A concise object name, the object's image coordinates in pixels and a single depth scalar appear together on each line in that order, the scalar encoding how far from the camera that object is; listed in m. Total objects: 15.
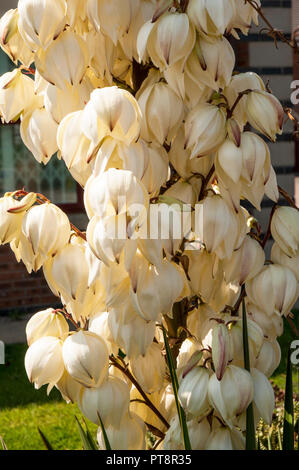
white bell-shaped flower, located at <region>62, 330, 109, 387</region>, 1.34
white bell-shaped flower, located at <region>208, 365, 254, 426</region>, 1.31
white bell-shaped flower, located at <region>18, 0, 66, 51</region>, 1.33
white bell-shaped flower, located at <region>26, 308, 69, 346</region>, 1.41
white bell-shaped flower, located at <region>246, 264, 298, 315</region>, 1.38
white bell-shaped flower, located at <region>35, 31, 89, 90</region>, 1.35
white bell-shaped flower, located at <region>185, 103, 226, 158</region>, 1.32
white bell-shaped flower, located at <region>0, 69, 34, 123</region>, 1.40
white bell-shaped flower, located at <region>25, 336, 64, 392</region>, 1.36
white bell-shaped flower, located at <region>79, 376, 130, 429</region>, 1.36
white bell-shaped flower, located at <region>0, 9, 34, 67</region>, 1.38
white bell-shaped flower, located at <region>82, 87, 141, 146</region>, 1.30
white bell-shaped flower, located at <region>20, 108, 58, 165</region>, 1.40
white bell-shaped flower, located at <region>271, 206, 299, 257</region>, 1.38
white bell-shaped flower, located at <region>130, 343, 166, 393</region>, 1.41
